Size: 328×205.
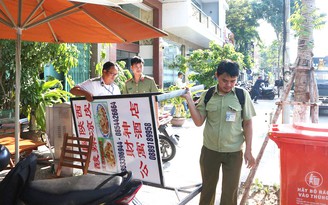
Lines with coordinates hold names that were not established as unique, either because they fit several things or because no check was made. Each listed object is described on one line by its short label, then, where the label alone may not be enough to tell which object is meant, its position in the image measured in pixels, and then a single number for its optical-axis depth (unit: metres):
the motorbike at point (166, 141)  5.43
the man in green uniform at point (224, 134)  2.69
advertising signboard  2.59
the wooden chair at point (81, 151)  3.17
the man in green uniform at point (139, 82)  4.43
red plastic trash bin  2.38
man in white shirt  3.79
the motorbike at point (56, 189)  1.52
